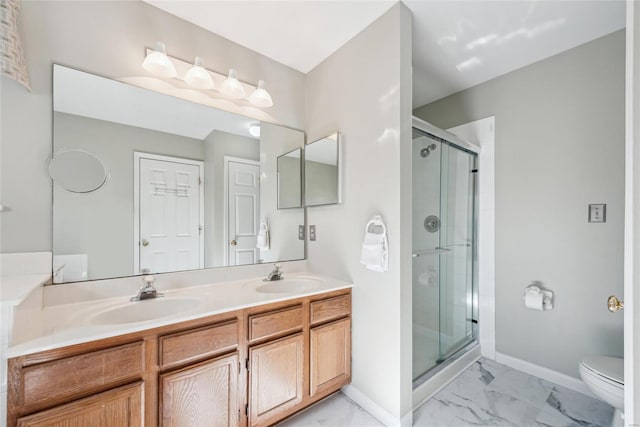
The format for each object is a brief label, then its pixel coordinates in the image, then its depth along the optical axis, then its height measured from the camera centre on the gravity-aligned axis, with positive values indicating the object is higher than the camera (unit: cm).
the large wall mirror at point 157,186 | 136 +18
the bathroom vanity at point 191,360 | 94 -65
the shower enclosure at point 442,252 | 205 -33
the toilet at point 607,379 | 139 -90
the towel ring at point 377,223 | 163 -5
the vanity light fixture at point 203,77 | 152 +88
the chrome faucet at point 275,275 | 190 -44
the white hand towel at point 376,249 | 162 -22
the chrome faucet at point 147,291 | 140 -41
